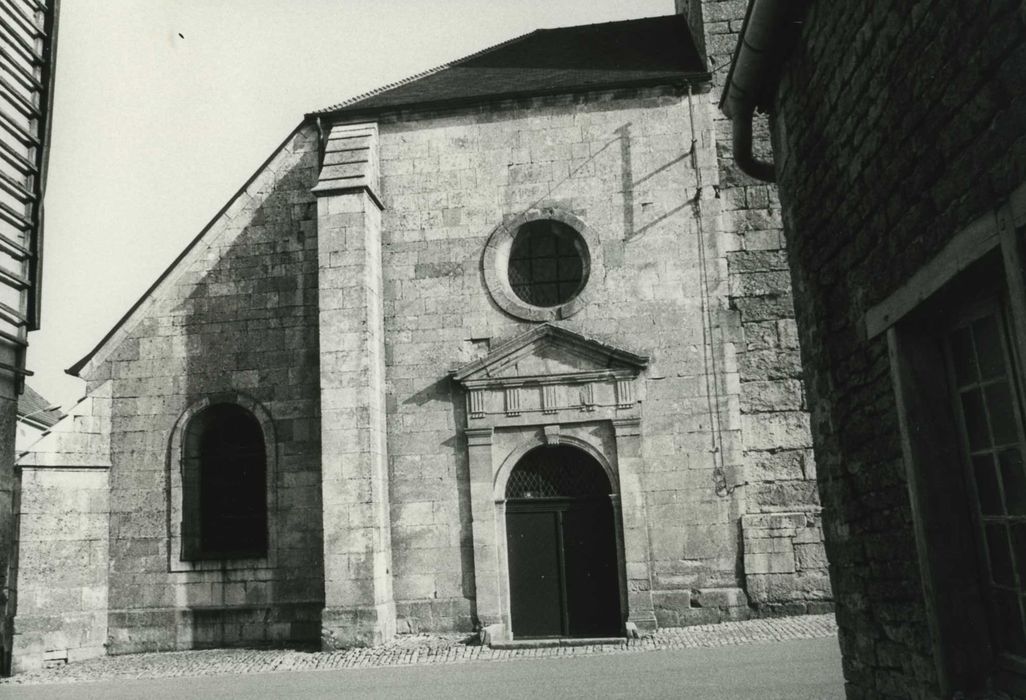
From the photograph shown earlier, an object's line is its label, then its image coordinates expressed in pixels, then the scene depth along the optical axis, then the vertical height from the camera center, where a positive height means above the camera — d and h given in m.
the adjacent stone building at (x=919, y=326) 3.42 +0.87
